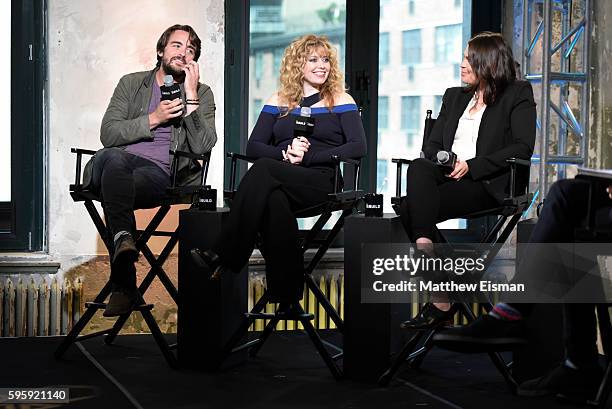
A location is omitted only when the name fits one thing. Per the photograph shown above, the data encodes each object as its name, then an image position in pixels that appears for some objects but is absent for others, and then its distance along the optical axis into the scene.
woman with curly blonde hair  7.21
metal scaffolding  9.67
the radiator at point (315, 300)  10.01
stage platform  6.56
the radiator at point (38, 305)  9.28
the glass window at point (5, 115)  9.44
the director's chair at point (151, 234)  7.82
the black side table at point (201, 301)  7.58
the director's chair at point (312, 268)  7.46
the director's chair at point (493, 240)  7.06
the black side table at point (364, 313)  7.17
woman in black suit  7.00
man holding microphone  7.51
